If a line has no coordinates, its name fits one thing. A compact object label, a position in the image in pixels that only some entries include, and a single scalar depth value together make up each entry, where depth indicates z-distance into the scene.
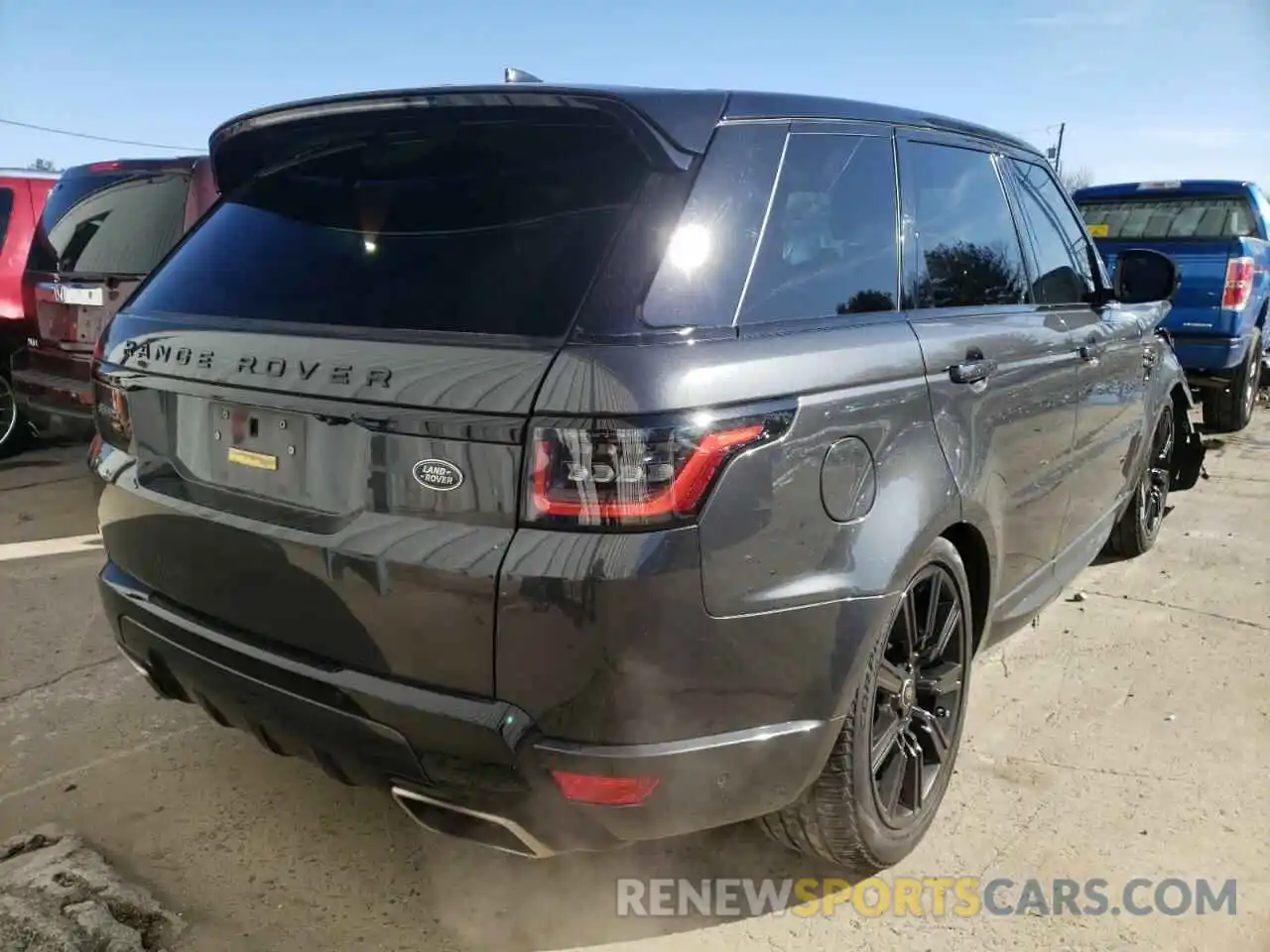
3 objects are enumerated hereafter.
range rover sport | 1.76
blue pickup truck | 7.73
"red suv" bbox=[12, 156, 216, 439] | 5.55
